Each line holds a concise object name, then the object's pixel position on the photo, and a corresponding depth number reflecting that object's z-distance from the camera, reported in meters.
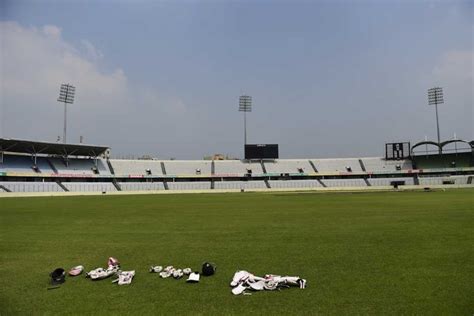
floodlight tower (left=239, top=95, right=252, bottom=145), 106.86
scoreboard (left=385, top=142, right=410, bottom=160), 93.80
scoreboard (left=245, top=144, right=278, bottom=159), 97.38
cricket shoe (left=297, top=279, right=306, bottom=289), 7.45
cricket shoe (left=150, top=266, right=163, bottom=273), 8.82
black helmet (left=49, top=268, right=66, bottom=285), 8.09
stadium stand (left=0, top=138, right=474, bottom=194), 70.06
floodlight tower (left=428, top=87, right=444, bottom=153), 94.62
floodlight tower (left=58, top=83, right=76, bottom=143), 82.32
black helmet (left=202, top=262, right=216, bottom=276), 8.45
